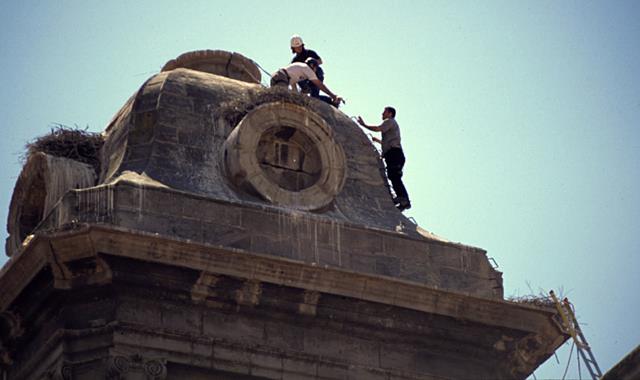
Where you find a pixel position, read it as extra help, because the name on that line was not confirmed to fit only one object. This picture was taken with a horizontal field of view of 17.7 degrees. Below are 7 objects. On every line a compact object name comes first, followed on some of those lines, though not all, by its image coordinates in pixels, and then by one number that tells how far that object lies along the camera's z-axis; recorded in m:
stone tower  29.52
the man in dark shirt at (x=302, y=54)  34.97
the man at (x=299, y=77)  33.97
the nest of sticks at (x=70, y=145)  32.84
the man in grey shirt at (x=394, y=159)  33.56
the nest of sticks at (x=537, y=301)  31.89
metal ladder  31.08
